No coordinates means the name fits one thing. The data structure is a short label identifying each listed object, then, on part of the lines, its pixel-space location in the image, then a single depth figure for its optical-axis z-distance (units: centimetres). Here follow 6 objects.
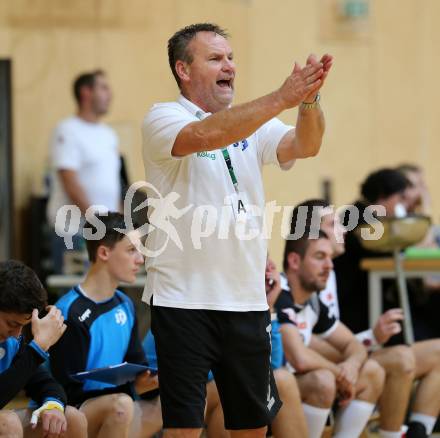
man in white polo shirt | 714
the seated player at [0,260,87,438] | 794
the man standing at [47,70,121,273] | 1549
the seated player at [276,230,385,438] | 1020
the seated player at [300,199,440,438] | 1096
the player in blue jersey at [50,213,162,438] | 873
